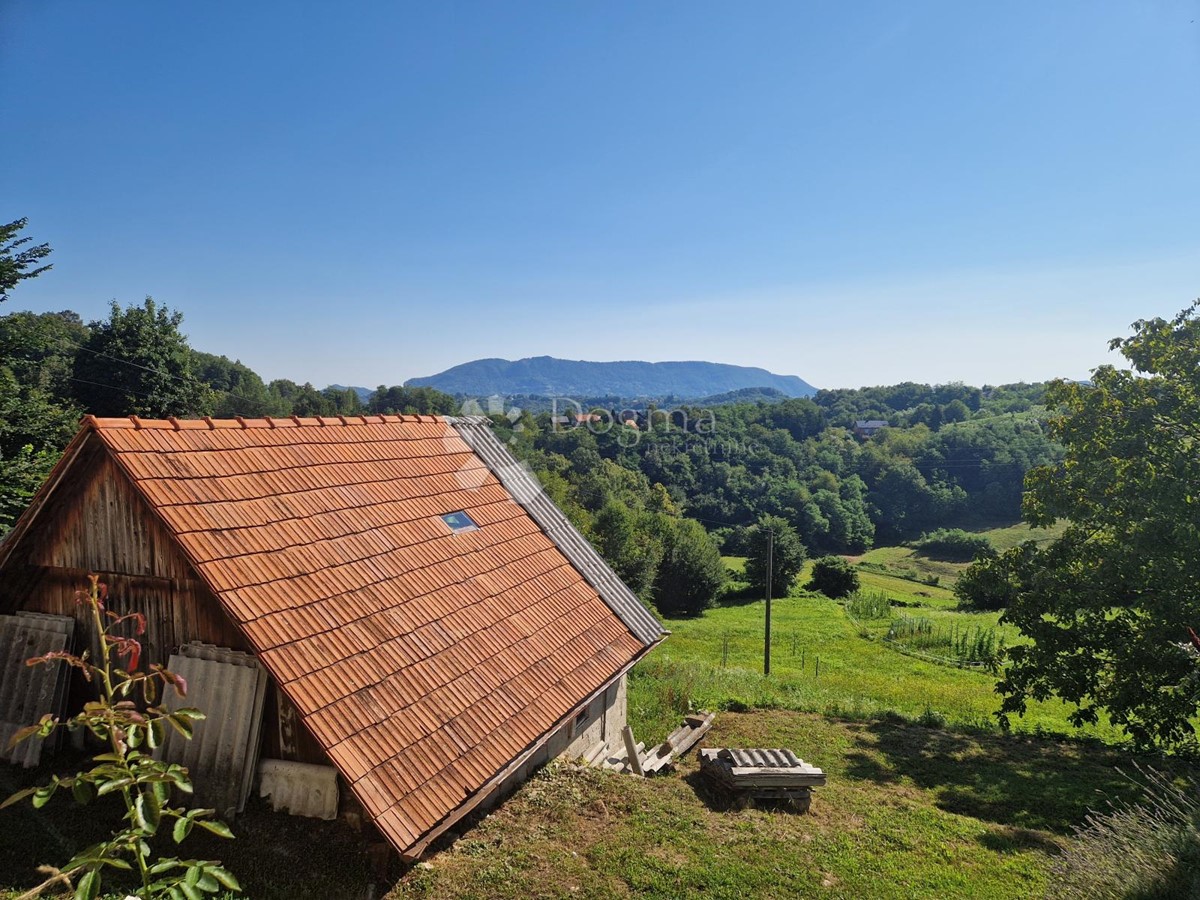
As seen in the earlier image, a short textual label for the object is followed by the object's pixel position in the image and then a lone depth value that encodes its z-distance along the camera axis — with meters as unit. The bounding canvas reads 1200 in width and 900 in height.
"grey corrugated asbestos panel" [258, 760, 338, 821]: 6.34
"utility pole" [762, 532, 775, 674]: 23.98
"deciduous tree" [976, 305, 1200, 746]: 12.55
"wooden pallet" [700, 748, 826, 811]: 9.90
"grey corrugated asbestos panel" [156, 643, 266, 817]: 6.41
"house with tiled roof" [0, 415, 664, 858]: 6.29
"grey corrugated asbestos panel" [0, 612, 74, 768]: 7.34
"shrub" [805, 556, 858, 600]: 49.19
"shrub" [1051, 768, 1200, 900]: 5.96
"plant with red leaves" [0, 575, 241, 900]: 2.34
